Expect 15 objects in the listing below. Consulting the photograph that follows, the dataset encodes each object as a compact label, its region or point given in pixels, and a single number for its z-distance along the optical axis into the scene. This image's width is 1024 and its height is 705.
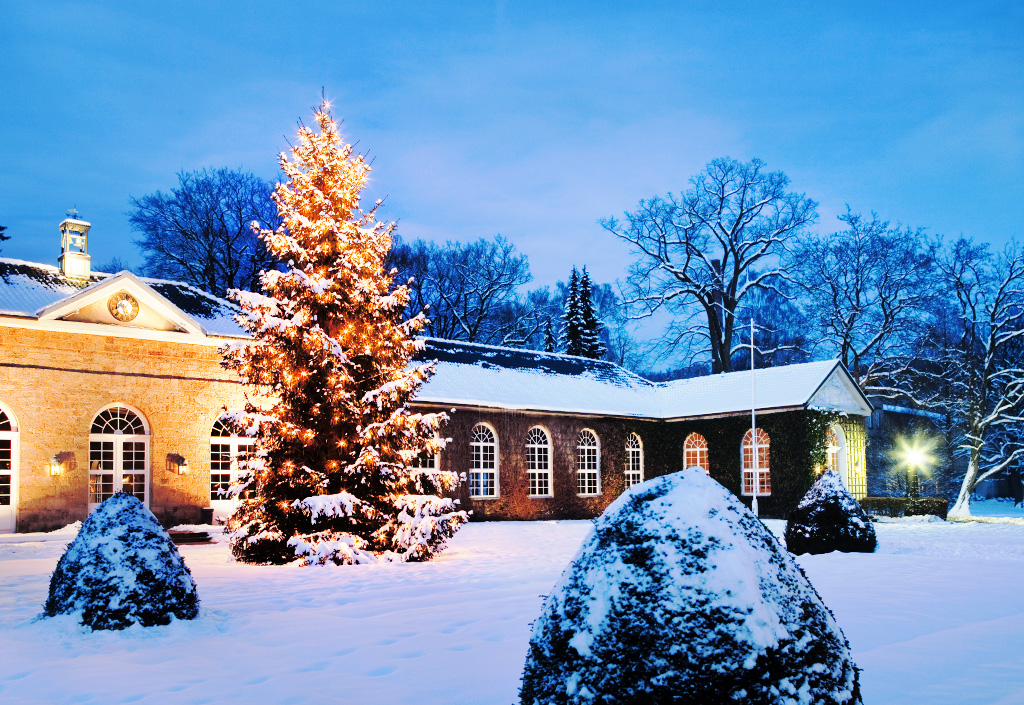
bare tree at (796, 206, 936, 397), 35.91
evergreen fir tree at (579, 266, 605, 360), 45.75
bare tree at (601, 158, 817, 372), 41.19
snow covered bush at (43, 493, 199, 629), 7.91
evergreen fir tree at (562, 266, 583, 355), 45.72
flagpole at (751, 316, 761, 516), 26.28
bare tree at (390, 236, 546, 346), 45.16
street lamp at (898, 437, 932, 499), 27.58
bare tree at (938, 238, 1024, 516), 30.25
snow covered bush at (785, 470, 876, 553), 15.62
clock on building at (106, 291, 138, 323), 20.48
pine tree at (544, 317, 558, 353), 48.22
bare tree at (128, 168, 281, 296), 37.19
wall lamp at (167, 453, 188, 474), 20.95
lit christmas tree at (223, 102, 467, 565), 14.33
